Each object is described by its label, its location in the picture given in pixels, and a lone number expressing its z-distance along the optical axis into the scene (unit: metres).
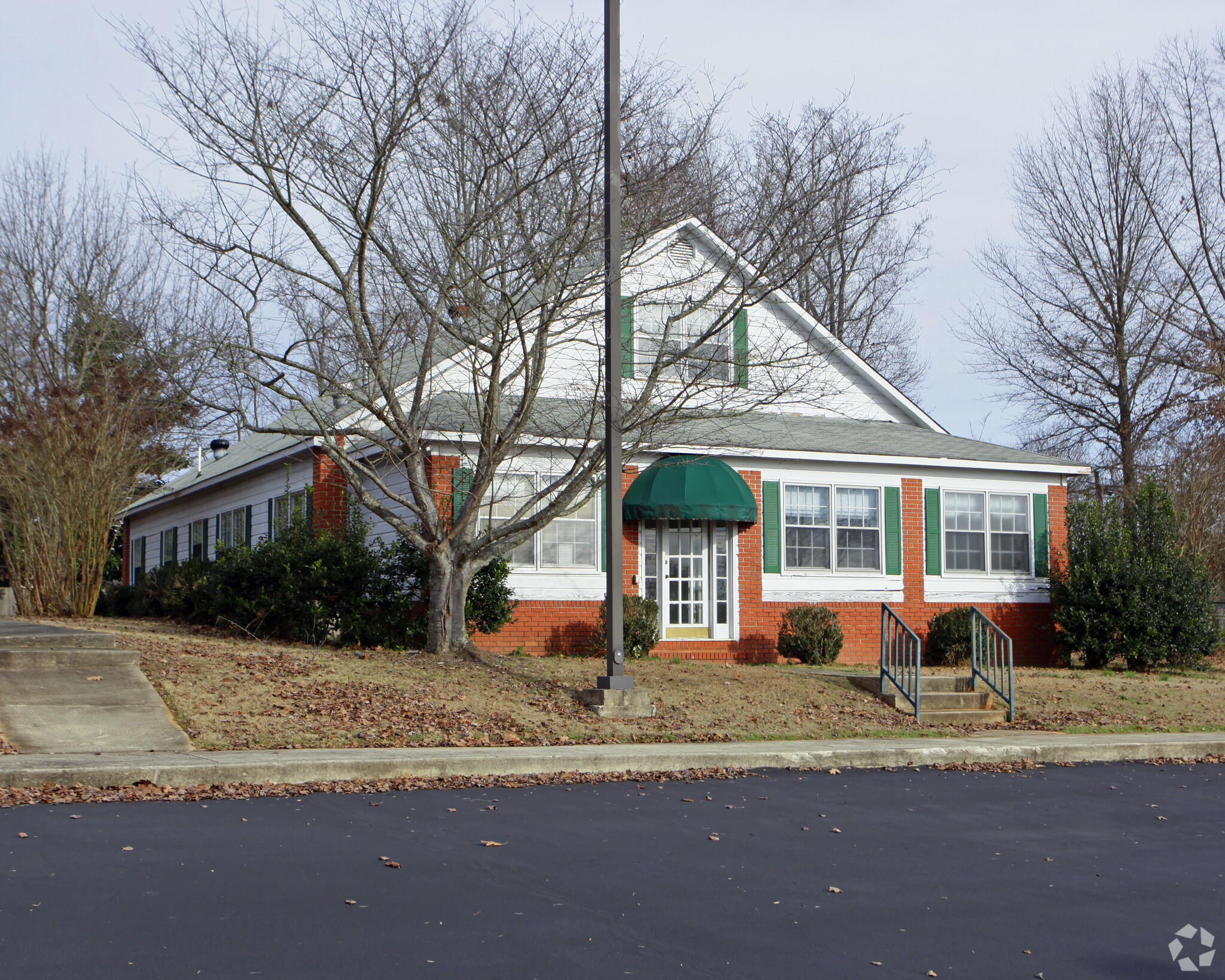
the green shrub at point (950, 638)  19.45
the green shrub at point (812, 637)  18.97
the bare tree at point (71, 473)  19.33
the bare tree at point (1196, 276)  30.30
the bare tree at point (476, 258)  13.52
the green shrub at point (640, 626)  17.92
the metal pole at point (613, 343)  12.79
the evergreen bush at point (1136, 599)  20.33
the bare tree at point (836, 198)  14.31
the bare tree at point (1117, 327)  32.06
